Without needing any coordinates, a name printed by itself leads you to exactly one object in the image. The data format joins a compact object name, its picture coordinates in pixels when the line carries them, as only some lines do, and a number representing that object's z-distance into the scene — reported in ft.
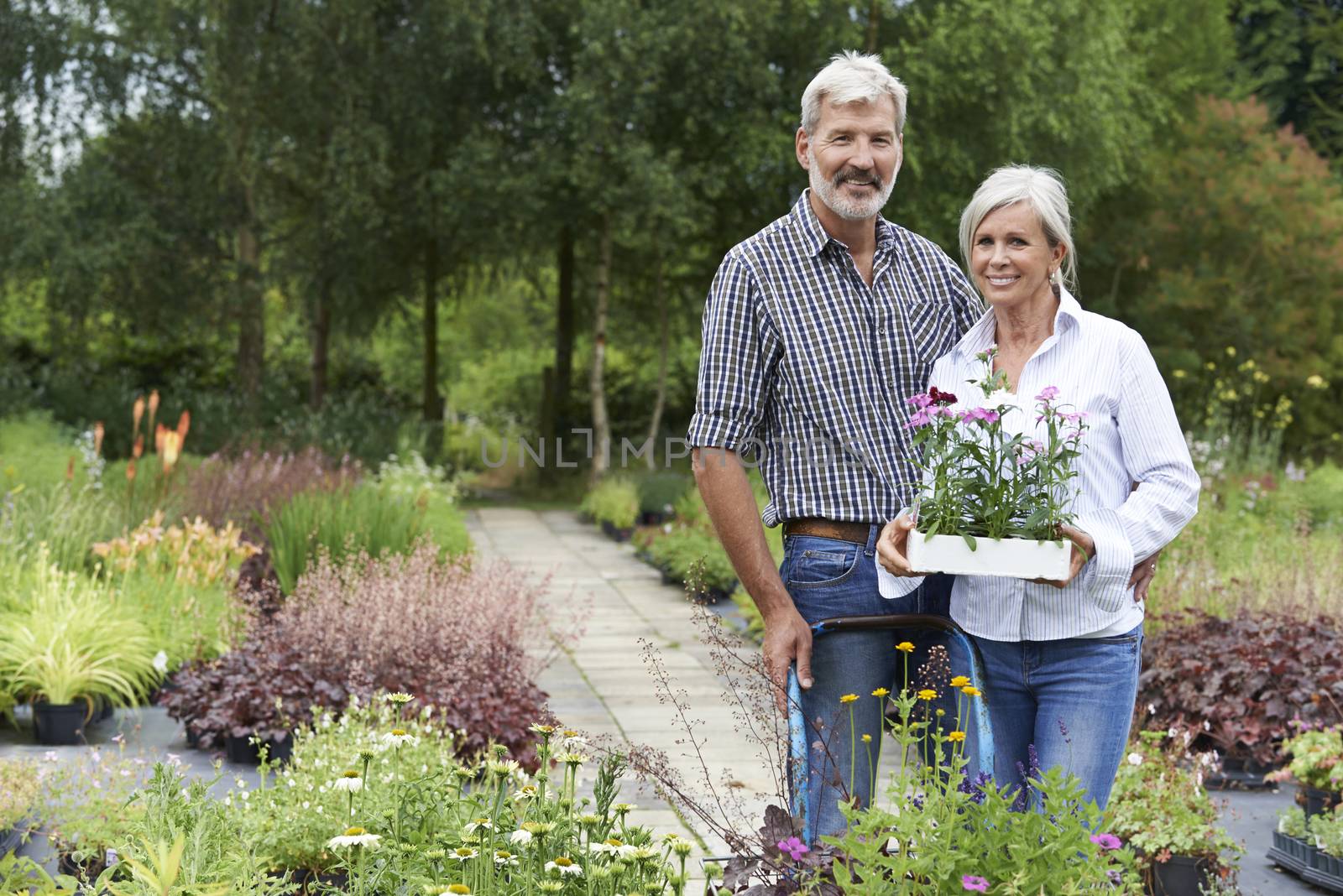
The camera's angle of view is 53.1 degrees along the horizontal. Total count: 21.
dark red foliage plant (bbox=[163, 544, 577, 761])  14.69
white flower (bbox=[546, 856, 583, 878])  6.84
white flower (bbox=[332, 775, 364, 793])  7.36
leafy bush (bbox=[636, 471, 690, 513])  42.32
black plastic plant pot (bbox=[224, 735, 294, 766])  14.82
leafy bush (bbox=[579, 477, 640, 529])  42.29
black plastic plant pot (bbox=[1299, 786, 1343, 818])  12.82
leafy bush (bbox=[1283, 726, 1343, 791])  12.61
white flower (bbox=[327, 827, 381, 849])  6.68
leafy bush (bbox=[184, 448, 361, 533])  24.16
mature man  7.57
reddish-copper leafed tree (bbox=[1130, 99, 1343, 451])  52.70
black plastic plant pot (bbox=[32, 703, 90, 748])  16.02
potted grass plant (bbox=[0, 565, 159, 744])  16.07
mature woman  6.93
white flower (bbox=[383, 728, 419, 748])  8.05
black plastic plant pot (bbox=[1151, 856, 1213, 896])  11.19
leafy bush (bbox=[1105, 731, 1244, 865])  11.20
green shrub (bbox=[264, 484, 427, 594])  21.76
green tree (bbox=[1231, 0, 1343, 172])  73.67
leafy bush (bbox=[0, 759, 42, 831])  10.85
